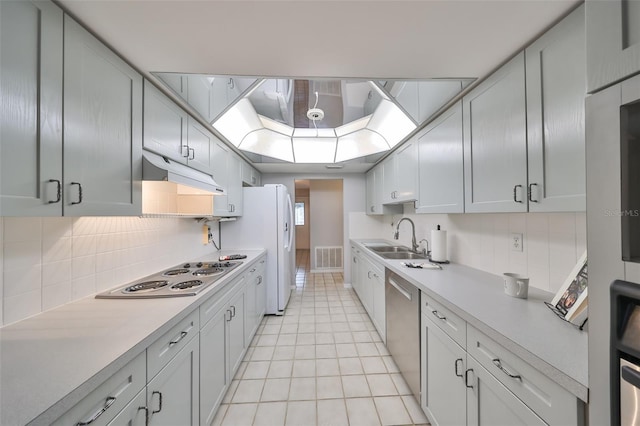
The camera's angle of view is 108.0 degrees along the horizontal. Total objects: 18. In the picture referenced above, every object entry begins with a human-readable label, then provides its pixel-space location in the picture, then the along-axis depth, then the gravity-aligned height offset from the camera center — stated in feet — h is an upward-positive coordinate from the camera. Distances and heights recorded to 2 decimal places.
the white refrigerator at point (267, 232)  10.77 -0.68
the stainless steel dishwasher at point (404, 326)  5.43 -2.91
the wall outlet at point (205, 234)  9.20 -0.65
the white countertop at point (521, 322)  2.35 -1.48
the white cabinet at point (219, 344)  4.68 -3.03
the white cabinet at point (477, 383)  2.45 -2.24
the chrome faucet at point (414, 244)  9.46 -1.12
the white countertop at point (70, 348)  2.00 -1.53
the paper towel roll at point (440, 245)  7.17 -0.89
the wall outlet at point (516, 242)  4.96 -0.56
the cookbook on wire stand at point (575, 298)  3.14 -1.17
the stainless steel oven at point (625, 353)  1.65 -1.00
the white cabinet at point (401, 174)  7.91 +1.65
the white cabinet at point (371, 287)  8.24 -3.05
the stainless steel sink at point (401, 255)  9.12 -1.54
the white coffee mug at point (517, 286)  4.11 -1.26
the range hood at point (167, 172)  4.42 +0.95
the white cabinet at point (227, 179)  7.91 +1.47
